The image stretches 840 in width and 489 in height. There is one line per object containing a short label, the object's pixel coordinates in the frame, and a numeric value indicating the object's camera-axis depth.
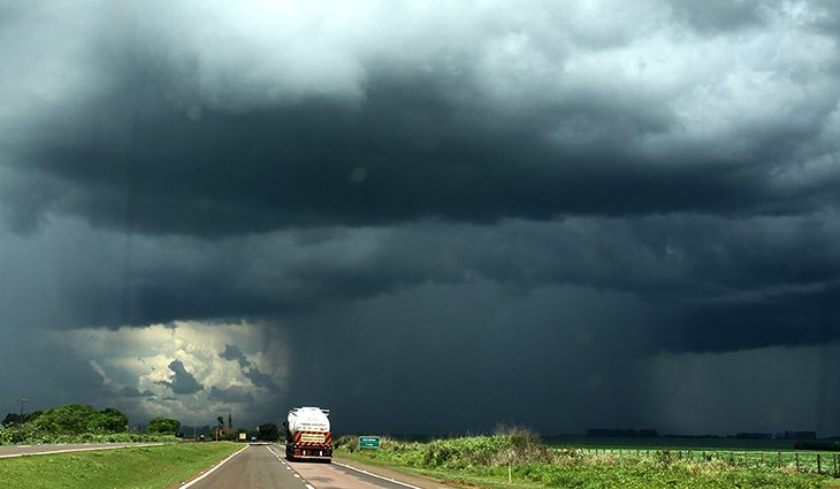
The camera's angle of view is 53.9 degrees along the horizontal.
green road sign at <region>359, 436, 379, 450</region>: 114.31
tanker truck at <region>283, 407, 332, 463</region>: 69.38
